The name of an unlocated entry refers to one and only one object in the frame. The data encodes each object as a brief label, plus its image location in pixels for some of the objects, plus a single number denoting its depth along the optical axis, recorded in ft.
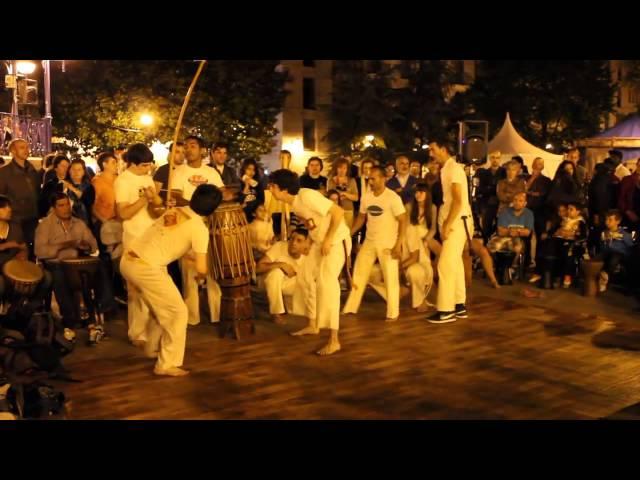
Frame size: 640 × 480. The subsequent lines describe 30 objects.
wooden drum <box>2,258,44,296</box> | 22.52
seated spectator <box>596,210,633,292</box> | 34.22
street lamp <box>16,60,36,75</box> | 50.68
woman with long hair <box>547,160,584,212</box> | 37.91
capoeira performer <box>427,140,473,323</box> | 27.50
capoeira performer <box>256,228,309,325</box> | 28.35
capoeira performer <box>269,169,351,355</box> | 24.04
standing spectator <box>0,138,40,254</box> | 28.71
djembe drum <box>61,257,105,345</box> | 25.40
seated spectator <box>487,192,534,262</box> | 36.06
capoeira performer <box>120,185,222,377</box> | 21.15
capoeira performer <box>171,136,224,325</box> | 26.78
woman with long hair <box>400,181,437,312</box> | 30.66
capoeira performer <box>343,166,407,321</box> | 27.96
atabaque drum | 25.64
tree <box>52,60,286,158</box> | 88.17
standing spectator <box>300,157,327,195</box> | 35.68
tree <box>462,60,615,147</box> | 128.88
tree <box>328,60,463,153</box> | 112.78
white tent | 68.74
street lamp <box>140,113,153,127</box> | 86.38
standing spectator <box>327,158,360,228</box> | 34.65
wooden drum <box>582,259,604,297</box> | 33.42
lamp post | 54.49
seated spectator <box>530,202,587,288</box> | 35.22
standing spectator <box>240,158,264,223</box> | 33.68
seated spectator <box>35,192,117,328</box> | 25.66
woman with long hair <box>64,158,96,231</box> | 28.27
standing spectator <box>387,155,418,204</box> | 36.24
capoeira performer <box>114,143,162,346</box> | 23.77
